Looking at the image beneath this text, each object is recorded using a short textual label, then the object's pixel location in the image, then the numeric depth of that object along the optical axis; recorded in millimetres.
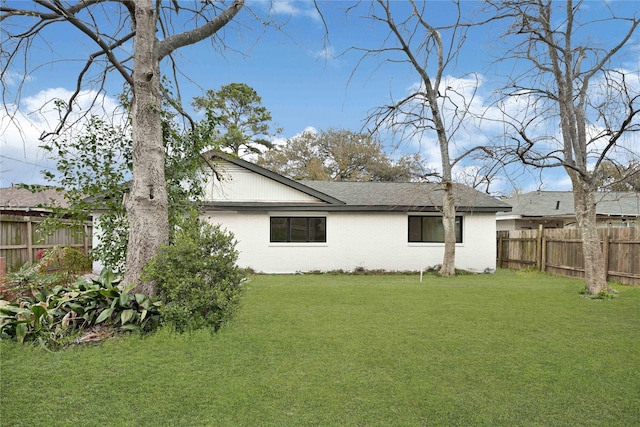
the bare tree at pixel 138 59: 5938
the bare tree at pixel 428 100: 13203
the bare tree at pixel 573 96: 9148
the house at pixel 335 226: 14625
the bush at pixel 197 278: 5461
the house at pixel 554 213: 19734
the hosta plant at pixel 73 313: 5086
